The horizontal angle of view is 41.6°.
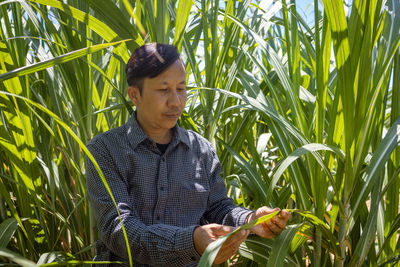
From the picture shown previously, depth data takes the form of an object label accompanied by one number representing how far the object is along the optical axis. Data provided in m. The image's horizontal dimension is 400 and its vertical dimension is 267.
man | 0.94
